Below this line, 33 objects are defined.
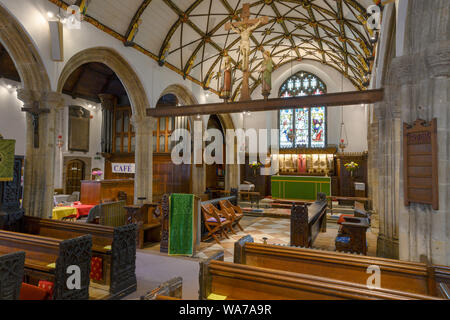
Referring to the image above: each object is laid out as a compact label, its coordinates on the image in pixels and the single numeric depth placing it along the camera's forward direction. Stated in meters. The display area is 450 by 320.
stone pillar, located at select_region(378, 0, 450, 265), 2.90
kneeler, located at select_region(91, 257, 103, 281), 3.63
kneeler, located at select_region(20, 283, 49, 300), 2.45
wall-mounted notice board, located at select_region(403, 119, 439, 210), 2.94
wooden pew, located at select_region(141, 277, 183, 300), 1.67
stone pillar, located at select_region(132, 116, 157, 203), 8.51
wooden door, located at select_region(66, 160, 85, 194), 12.22
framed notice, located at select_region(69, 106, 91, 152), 12.13
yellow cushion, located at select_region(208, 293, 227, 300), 2.14
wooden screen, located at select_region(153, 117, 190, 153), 12.11
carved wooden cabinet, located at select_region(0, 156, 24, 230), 4.33
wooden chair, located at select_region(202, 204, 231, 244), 6.09
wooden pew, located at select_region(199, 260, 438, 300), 1.70
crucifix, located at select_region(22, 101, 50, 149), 5.59
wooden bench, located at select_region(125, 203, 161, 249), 5.57
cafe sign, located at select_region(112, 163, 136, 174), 11.10
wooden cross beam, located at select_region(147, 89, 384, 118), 5.38
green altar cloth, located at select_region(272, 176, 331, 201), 11.86
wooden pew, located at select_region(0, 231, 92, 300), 2.76
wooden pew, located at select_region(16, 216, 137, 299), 3.34
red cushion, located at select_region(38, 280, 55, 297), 2.82
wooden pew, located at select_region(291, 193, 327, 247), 5.19
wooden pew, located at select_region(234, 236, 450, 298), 2.15
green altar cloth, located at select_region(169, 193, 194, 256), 4.98
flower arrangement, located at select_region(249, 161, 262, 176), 14.01
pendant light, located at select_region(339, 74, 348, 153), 13.91
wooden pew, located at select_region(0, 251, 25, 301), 2.11
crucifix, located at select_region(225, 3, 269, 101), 5.54
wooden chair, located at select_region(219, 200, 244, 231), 6.85
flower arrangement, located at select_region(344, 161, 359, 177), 12.00
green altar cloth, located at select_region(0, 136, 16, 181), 4.33
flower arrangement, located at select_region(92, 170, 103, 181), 11.48
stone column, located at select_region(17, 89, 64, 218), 5.59
